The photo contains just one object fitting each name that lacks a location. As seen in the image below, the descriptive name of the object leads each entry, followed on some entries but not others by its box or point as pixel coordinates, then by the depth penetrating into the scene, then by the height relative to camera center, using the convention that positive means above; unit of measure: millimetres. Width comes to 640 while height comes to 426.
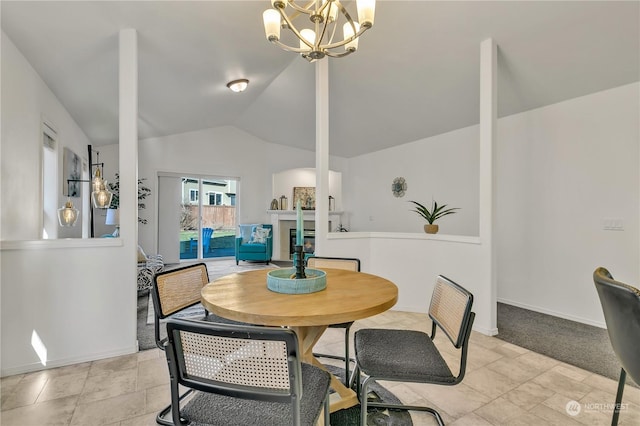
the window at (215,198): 7109 +443
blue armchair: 6504 -564
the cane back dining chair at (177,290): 1605 -417
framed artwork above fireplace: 7430 +531
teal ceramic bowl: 1394 -313
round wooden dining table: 1108 -350
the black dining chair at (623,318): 1100 -390
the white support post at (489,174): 2834 +404
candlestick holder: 1456 -227
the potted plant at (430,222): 3344 -60
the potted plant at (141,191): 5727 +501
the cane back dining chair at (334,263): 2189 -342
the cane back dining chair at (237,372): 857 -461
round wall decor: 5637 +567
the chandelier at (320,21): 1710 +1162
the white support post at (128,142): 2404 +597
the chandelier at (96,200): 2479 +159
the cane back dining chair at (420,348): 1275 -637
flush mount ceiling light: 3965 +1745
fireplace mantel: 7070 -167
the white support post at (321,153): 3279 +691
